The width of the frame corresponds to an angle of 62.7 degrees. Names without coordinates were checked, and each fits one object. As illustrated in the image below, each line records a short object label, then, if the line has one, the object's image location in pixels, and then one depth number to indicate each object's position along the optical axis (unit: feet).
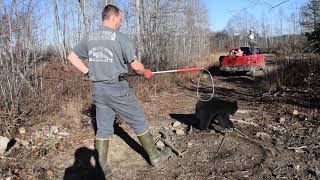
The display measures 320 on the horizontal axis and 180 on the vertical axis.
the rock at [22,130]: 14.18
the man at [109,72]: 10.12
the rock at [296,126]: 14.49
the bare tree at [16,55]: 14.79
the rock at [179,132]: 14.33
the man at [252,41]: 40.70
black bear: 13.94
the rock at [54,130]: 14.61
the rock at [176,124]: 15.38
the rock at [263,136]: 13.25
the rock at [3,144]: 12.31
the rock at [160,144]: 12.86
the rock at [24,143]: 13.23
